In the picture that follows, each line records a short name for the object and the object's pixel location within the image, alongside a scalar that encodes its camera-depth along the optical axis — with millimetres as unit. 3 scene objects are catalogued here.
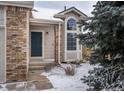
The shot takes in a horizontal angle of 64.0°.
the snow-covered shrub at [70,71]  3567
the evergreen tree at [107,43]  1589
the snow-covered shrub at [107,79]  1717
